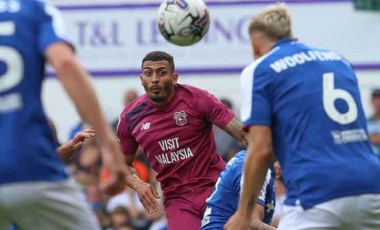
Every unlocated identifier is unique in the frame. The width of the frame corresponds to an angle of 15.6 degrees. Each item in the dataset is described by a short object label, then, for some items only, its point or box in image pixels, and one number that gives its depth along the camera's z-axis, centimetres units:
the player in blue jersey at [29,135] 709
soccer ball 1102
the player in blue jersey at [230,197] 1012
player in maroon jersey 1078
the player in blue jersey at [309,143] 766
